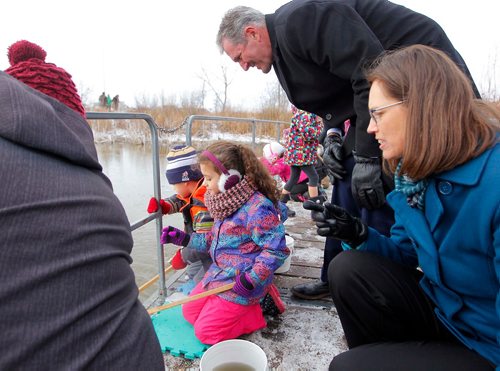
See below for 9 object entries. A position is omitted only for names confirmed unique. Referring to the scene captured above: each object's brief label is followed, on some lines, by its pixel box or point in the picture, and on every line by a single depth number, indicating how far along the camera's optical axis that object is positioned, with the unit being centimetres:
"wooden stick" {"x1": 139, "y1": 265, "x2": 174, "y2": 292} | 307
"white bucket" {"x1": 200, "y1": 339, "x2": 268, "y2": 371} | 137
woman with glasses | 98
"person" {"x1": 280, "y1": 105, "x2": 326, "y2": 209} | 413
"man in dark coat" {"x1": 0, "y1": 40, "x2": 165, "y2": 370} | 57
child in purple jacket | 170
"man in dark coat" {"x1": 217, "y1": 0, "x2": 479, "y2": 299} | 151
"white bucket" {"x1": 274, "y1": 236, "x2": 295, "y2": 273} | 242
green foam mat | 166
